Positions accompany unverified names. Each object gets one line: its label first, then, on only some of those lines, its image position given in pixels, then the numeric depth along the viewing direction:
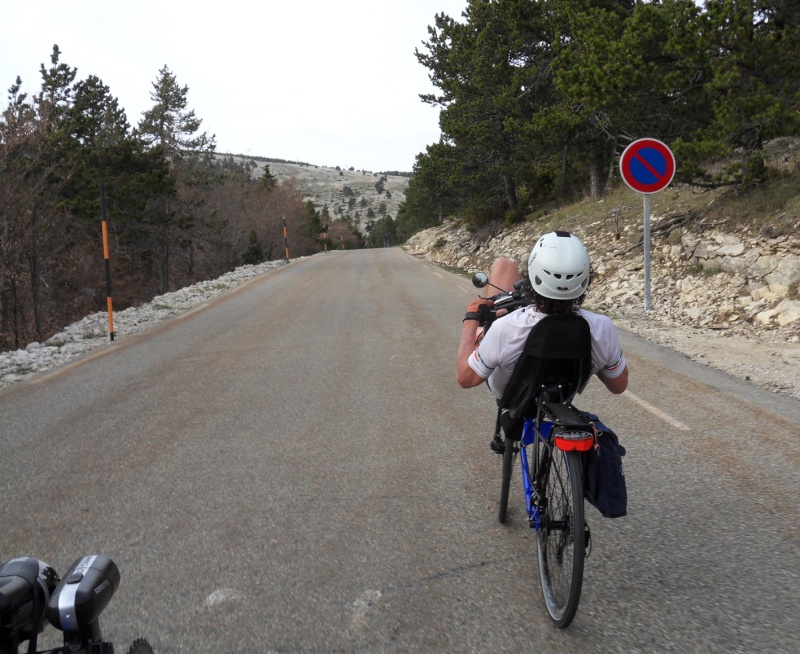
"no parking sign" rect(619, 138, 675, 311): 10.36
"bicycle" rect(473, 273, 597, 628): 2.51
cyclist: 2.73
